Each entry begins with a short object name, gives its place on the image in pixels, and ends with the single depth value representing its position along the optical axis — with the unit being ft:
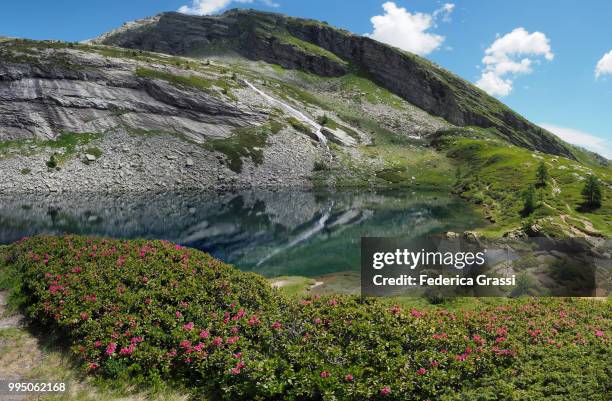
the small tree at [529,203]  250.37
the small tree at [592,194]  250.98
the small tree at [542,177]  318.49
